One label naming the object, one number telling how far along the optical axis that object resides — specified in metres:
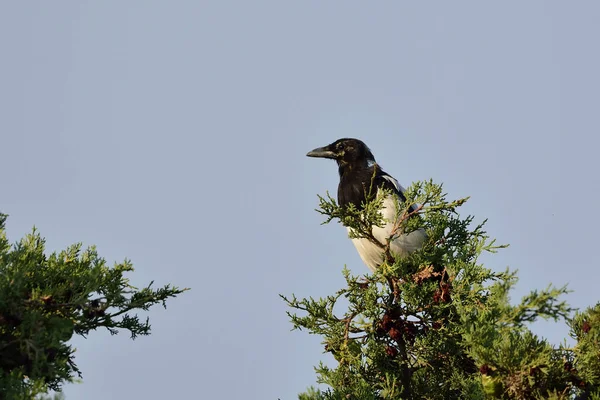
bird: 16.05
